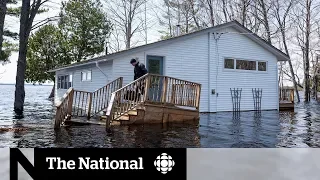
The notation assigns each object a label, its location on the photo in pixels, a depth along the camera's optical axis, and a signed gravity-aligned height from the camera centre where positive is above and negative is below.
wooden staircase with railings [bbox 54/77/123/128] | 6.20 -0.29
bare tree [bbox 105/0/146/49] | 21.81 +6.08
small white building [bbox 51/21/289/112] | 9.37 +1.04
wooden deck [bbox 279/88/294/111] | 12.70 -0.26
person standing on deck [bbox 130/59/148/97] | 7.44 +0.63
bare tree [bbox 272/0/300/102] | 19.89 +5.58
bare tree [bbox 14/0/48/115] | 10.59 +1.95
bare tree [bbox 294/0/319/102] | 18.53 +4.52
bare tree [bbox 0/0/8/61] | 7.69 +2.15
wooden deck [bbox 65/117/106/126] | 6.78 -0.70
